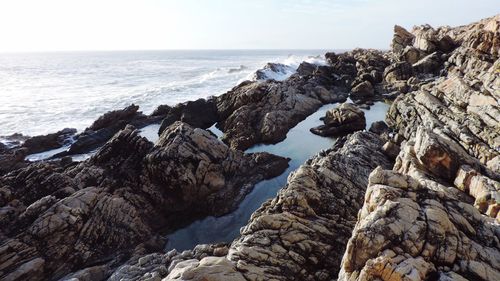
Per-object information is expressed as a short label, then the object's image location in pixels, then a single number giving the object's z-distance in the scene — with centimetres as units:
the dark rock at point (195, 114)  3744
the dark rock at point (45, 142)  3294
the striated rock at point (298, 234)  1186
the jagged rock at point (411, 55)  5806
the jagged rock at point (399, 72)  5300
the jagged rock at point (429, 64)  5150
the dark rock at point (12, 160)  2695
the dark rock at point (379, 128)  3034
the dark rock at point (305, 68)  6755
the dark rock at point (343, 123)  3378
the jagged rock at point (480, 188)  1271
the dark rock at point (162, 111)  4366
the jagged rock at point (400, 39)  7643
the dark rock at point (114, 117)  3725
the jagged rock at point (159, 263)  1383
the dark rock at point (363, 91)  4899
